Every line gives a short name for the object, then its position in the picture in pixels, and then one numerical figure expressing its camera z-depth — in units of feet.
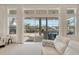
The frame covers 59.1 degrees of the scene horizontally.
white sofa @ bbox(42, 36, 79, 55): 3.41
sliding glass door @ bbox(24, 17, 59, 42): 7.97
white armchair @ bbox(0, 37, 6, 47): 7.45
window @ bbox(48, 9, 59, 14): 8.40
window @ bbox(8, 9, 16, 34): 8.10
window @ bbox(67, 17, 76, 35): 8.40
